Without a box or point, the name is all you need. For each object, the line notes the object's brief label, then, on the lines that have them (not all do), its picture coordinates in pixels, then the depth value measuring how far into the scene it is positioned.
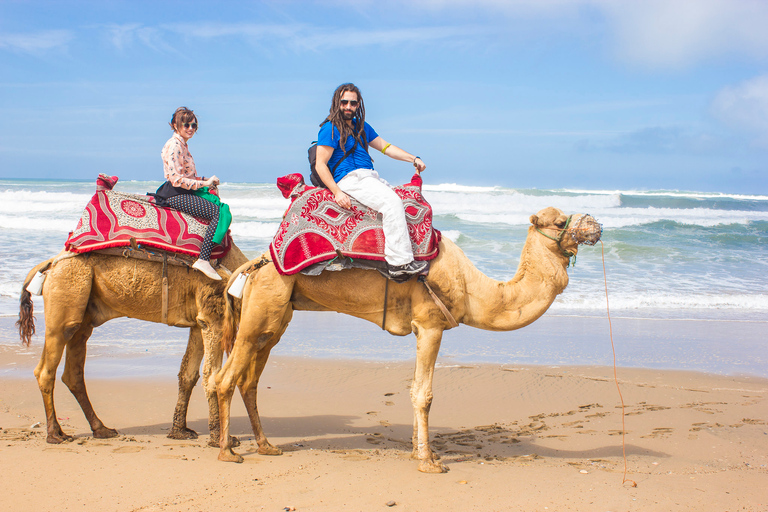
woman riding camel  5.49
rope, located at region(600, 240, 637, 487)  4.53
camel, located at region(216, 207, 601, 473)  4.77
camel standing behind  5.36
